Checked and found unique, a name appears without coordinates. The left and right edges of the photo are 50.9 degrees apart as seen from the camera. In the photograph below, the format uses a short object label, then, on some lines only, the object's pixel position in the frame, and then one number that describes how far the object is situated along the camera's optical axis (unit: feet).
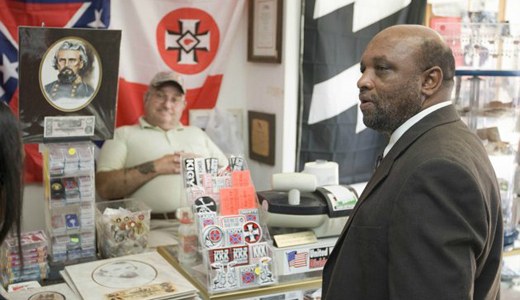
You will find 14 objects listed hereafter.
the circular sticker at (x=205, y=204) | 6.01
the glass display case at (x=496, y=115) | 8.12
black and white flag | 10.38
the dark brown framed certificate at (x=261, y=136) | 10.78
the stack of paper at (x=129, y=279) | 5.45
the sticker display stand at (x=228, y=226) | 5.71
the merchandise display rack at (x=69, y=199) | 6.62
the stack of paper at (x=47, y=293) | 5.49
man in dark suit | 3.62
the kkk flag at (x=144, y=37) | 9.17
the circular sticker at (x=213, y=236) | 5.78
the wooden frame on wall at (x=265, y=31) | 10.29
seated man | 9.63
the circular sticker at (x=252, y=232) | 5.93
